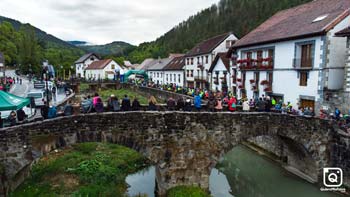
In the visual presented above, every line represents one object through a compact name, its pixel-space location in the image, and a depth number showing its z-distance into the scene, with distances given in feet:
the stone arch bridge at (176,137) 34.91
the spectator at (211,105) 44.89
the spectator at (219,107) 44.86
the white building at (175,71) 163.46
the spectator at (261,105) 46.21
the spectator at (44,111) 36.56
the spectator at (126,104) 40.55
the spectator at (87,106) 38.74
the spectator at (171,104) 43.02
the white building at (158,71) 189.53
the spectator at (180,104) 43.80
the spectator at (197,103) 44.56
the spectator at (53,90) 94.02
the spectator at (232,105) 45.76
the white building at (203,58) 129.29
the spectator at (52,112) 36.49
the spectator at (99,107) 38.89
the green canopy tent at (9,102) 36.82
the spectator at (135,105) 41.31
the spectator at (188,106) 43.83
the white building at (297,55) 57.88
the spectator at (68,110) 37.09
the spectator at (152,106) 41.96
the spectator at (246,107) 46.98
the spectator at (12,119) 35.50
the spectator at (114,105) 40.55
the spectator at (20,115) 38.06
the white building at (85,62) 279.28
